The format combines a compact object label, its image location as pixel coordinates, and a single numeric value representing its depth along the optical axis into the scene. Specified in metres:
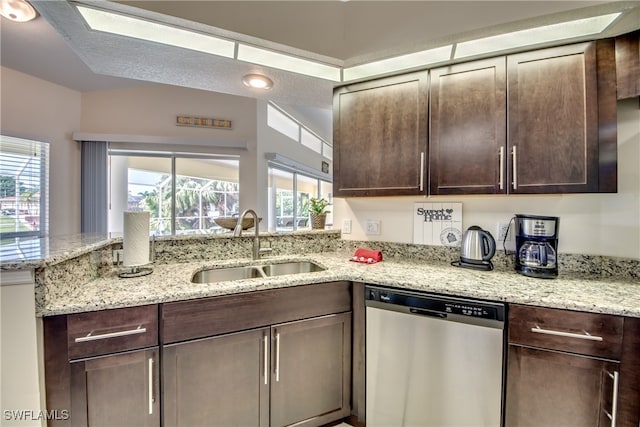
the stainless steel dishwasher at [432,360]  1.20
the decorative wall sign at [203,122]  4.38
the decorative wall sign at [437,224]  1.86
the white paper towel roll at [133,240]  1.41
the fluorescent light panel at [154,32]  1.28
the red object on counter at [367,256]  1.81
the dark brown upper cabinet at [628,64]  1.26
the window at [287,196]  5.08
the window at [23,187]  3.21
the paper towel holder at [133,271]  1.41
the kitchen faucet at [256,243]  1.78
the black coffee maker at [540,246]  1.47
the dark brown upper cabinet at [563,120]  1.32
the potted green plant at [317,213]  2.27
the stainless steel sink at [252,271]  1.67
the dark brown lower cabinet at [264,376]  1.19
